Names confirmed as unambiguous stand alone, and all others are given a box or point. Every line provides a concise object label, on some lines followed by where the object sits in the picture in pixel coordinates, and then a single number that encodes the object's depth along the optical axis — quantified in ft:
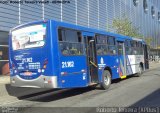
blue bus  24.42
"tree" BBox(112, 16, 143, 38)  80.09
